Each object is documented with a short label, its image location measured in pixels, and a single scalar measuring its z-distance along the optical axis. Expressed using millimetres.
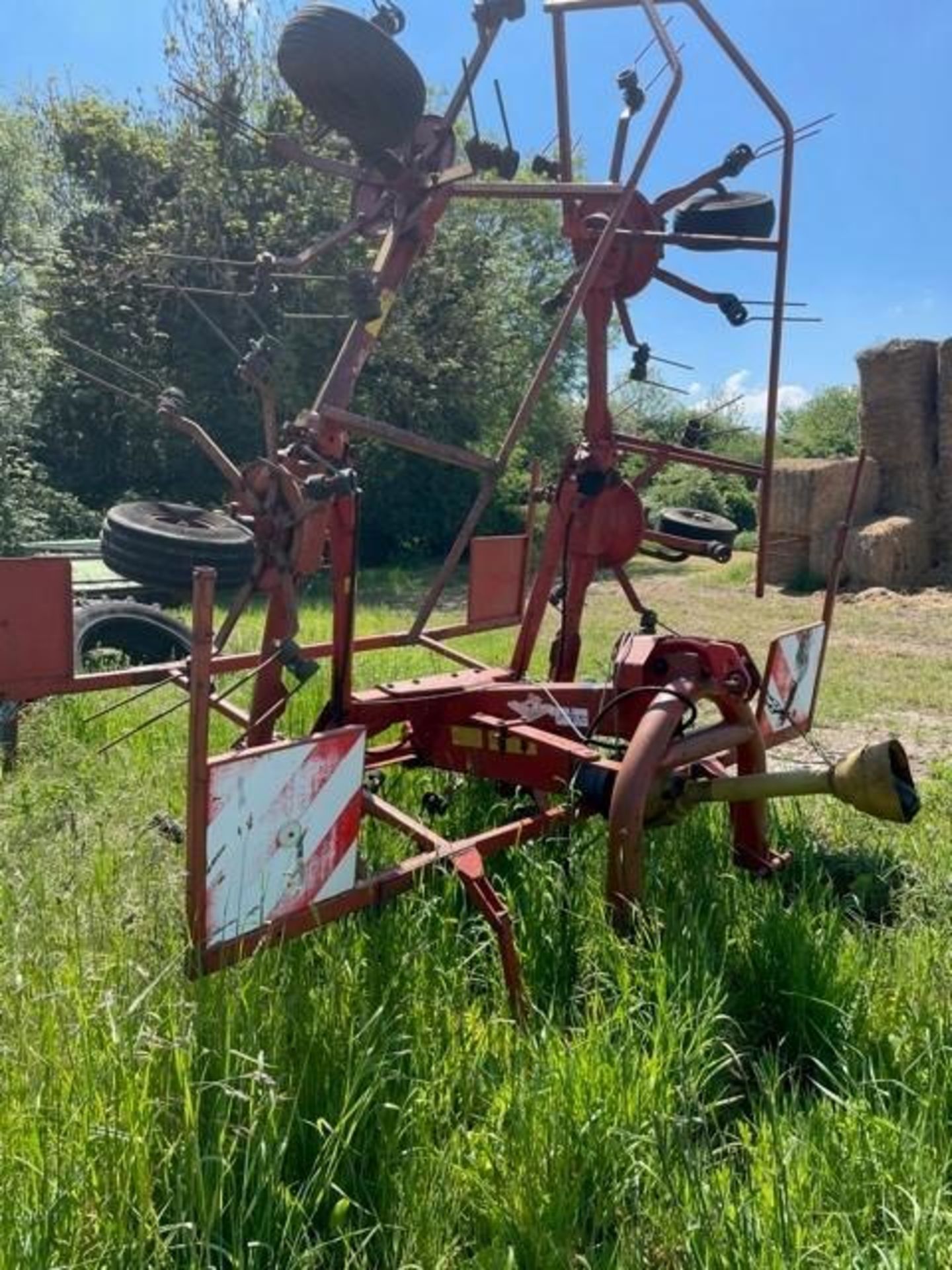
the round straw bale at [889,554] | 14242
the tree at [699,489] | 22375
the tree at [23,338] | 10969
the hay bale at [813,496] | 15664
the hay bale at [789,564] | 15414
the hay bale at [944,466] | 14219
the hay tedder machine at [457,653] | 2438
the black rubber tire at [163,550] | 4867
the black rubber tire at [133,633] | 6426
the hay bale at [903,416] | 14609
